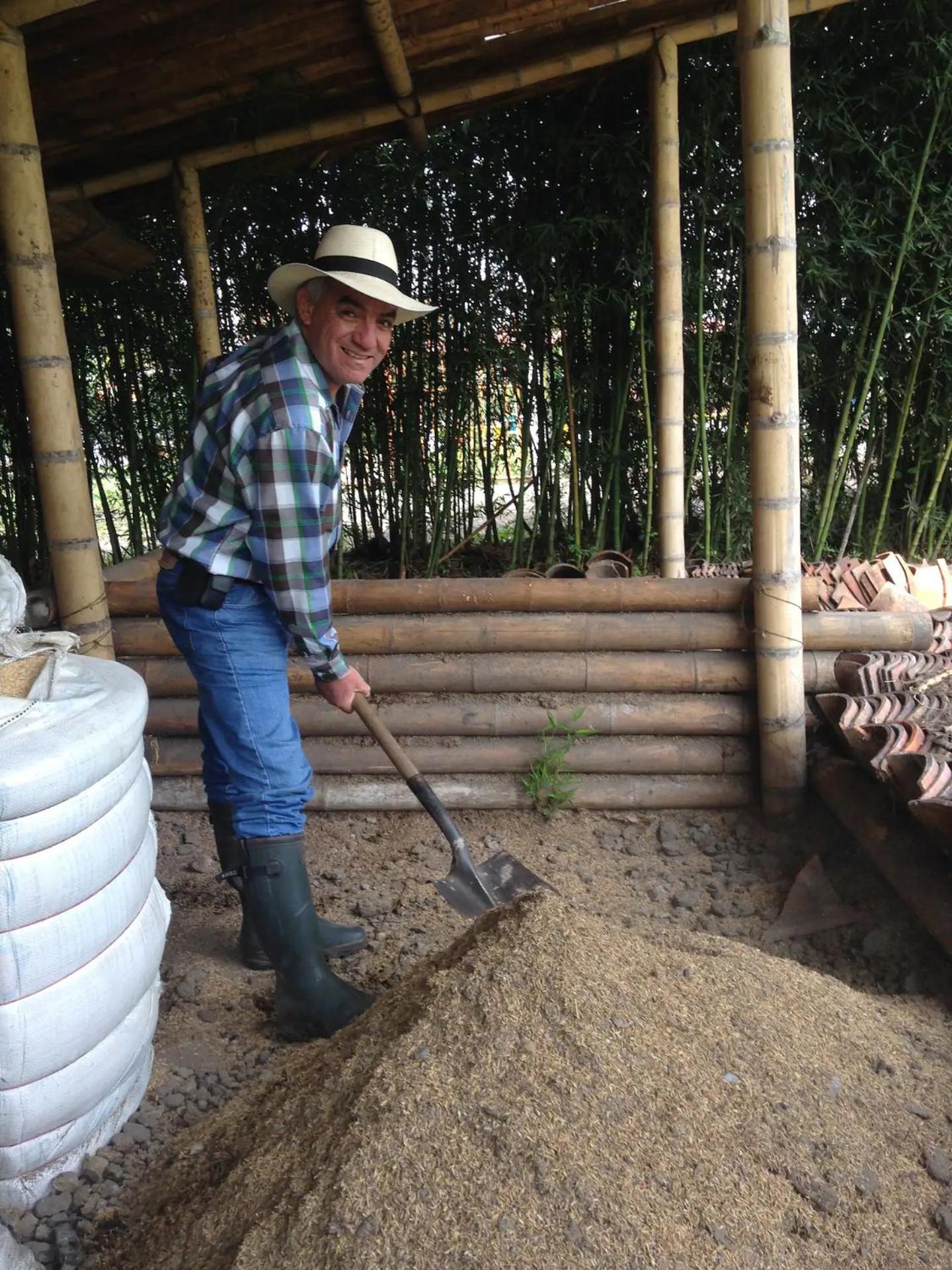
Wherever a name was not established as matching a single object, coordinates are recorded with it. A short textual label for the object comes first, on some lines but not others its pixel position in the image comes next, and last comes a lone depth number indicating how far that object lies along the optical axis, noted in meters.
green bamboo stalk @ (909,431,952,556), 5.08
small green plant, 3.54
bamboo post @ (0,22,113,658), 2.97
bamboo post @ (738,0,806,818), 3.10
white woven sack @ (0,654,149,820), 1.61
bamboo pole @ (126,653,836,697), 3.61
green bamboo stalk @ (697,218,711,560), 4.85
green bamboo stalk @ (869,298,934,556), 4.87
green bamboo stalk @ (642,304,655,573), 4.99
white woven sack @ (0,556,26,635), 1.87
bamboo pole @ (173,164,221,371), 4.36
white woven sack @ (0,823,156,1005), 1.66
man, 2.23
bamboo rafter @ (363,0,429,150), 3.56
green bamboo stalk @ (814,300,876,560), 4.88
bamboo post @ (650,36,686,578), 4.22
